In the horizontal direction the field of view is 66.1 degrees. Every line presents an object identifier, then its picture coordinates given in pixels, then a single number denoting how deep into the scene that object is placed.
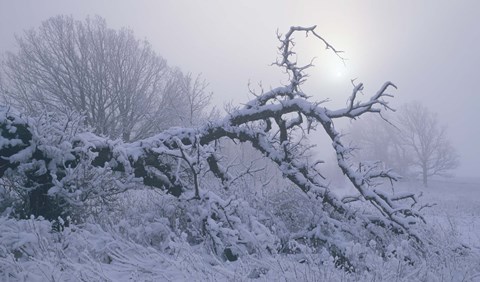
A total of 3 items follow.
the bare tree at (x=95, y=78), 18.39
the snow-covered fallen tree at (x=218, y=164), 5.57
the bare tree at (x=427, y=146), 36.94
